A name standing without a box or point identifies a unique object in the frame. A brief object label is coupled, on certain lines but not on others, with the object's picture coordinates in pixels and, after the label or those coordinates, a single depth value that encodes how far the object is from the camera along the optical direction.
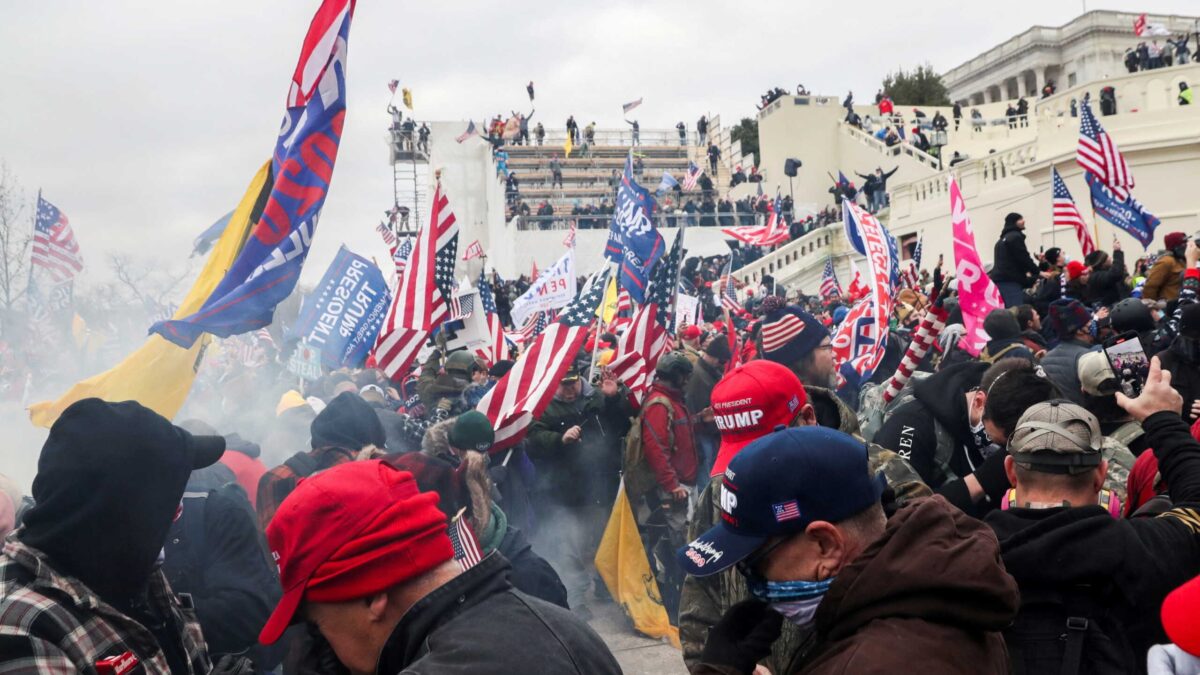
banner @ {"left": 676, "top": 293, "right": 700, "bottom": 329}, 14.02
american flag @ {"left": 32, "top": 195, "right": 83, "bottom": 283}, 13.80
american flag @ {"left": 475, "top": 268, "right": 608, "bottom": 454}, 6.29
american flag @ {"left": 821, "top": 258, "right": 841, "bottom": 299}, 17.75
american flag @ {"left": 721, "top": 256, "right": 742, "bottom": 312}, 15.91
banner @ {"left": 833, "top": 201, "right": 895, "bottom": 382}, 8.09
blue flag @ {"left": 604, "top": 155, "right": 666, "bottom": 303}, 10.74
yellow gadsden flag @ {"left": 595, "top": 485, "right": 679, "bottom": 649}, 6.82
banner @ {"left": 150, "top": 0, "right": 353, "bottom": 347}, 4.54
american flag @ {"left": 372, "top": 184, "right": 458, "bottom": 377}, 8.30
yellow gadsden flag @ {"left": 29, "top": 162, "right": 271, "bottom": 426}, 4.21
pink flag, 7.21
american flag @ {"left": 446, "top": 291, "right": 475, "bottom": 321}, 9.55
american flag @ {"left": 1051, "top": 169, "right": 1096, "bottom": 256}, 12.32
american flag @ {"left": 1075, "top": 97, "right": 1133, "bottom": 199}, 11.84
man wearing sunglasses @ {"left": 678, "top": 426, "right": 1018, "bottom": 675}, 1.70
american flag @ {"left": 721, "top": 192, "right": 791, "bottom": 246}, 19.92
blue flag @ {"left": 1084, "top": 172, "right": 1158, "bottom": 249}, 11.55
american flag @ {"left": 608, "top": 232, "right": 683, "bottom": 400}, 8.19
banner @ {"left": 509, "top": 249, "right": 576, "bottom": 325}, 13.30
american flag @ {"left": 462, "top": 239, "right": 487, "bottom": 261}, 16.98
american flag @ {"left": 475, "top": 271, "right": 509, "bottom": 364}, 11.06
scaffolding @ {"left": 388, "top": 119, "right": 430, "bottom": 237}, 56.47
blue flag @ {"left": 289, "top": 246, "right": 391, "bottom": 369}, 8.70
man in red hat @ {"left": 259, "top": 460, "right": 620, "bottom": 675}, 1.84
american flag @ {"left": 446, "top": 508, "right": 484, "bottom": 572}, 4.18
